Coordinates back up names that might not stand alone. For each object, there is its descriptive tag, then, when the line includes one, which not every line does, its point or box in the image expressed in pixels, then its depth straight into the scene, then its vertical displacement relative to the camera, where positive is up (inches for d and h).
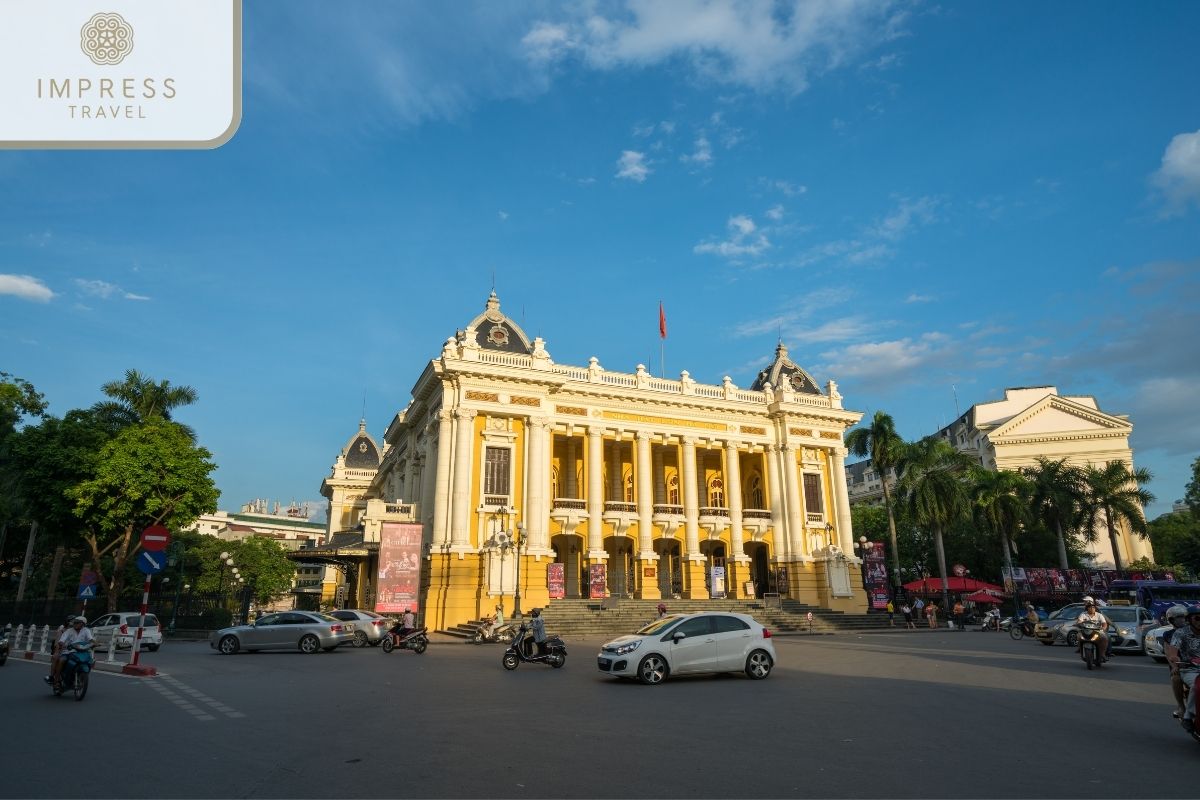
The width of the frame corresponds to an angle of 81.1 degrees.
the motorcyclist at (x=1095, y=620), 617.9 -42.4
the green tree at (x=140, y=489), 1299.2 +166.4
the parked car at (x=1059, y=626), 948.4 -71.8
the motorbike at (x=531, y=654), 668.7 -71.4
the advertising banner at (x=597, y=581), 1323.8 -8.3
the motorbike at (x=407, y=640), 900.6 -78.9
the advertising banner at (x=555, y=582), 1286.9 -9.3
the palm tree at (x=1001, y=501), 1833.8 +187.5
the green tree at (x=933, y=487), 1656.0 +204.2
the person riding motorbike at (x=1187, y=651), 307.7 -33.9
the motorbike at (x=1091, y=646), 619.2 -63.1
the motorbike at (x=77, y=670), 455.5 -57.0
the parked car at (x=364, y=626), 1032.8 -69.1
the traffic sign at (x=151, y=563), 581.0 +13.2
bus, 1201.2 -36.6
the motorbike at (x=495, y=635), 1041.5 -83.6
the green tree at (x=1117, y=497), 1838.1 +198.6
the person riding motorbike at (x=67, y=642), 458.6 -39.5
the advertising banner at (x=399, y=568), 1181.1 +16.1
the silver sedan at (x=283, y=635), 874.8 -69.0
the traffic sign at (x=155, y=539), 595.8 +33.6
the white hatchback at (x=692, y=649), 541.0 -56.5
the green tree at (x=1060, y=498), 1853.6 +196.2
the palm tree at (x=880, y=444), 1723.7 +315.7
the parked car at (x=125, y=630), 938.7 -66.9
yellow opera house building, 1293.1 +187.8
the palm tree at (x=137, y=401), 1469.0 +371.3
